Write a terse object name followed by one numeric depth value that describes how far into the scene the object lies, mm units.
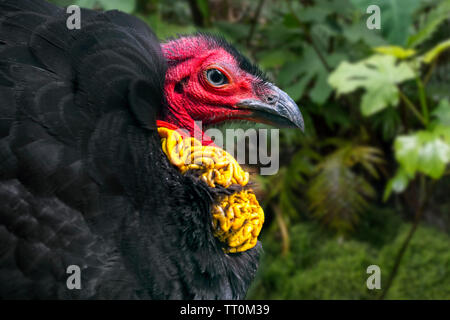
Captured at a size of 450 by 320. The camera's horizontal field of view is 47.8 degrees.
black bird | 1562
